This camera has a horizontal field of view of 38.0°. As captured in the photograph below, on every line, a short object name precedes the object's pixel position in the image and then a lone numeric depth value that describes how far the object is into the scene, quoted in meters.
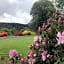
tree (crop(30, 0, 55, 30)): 12.73
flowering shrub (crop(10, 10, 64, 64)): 1.16
